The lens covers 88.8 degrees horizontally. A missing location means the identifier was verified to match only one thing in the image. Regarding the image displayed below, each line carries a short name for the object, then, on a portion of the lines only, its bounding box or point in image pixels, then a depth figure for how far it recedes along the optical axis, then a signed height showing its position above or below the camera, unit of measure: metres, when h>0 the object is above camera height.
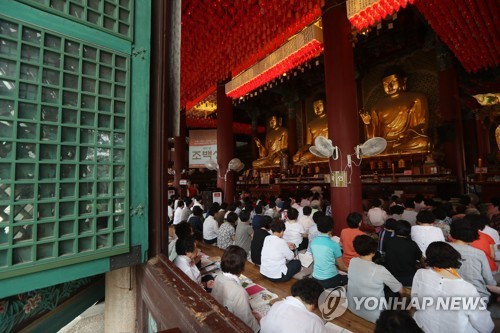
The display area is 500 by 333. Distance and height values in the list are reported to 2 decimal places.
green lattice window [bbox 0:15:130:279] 1.31 +0.21
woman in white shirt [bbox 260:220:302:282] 3.66 -1.14
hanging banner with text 14.27 +2.05
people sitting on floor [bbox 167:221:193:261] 3.41 -0.67
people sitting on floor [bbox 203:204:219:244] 5.77 -1.10
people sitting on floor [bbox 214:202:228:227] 6.33 -0.87
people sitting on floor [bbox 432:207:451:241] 4.27 -0.81
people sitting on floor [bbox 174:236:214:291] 2.84 -0.84
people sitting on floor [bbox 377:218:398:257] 3.68 -0.83
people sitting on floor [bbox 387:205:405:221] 5.09 -0.70
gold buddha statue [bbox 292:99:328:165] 13.75 +2.76
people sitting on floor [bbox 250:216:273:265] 4.23 -1.07
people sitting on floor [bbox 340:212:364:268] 3.64 -0.83
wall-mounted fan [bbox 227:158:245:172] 9.91 +0.62
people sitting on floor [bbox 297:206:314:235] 5.21 -0.83
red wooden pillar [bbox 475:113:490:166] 8.80 +1.28
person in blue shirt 3.31 -1.09
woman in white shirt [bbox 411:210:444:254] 3.56 -0.78
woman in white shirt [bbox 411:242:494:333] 1.93 -0.95
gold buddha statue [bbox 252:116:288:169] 15.62 +2.26
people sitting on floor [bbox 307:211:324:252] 4.77 -1.01
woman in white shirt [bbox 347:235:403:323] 2.46 -0.98
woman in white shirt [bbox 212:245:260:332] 2.21 -0.95
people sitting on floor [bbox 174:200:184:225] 7.18 -0.93
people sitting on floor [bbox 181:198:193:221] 7.19 -0.89
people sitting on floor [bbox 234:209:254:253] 4.79 -0.99
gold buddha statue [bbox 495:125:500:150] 7.77 +1.24
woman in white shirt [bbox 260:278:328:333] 1.62 -0.89
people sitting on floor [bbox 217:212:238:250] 5.12 -1.03
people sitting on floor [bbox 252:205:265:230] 5.15 -0.84
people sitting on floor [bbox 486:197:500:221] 5.09 -0.68
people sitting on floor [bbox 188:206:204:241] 6.14 -0.98
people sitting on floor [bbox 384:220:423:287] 3.11 -0.96
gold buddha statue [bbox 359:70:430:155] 10.26 +2.62
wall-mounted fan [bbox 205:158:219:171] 10.35 +0.68
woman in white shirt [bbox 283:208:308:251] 4.68 -0.94
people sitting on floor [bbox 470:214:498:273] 3.07 -0.84
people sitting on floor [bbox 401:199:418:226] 5.01 -0.77
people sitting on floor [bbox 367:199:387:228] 5.31 -0.82
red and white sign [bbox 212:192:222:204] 9.34 -0.58
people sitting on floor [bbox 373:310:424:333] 1.25 -0.74
